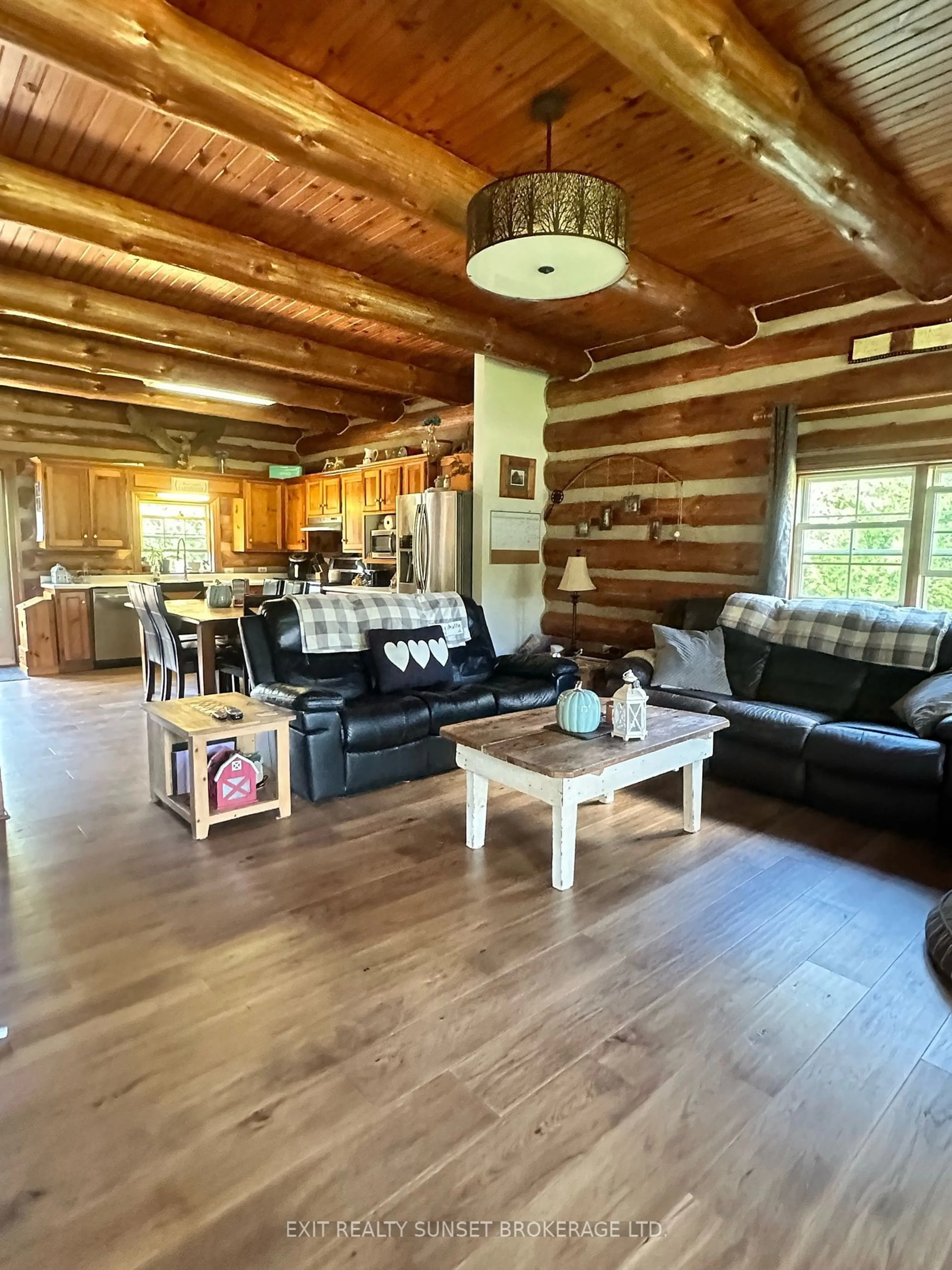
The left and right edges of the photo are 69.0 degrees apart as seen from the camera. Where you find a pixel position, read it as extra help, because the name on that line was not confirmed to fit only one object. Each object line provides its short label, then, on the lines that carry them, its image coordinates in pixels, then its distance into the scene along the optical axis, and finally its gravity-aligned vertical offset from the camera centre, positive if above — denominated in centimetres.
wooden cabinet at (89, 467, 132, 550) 756 +39
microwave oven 722 +6
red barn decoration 318 -109
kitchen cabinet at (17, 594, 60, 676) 688 -93
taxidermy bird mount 778 +126
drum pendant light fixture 218 +103
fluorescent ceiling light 613 +140
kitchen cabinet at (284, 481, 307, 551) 885 +40
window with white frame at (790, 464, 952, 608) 412 +13
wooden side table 307 -92
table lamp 524 -19
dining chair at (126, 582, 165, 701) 557 -80
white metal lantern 293 -68
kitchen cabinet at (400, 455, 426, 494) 686 +72
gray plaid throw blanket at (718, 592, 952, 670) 375 -41
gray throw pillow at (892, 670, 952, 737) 323 -70
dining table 496 -62
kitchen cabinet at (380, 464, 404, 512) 717 +63
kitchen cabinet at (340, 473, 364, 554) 770 +43
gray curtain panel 444 +35
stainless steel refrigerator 576 +7
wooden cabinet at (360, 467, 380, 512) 740 +63
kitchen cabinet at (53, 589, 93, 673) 700 -88
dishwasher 721 -90
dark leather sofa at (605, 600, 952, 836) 313 -88
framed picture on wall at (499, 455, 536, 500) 580 +62
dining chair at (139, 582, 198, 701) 514 -76
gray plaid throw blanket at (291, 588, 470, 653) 414 -43
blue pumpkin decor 300 -70
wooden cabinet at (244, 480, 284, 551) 878 +38
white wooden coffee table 264 -84
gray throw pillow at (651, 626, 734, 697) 427 -67
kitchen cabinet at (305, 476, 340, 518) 810 +62
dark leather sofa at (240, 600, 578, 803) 355 -86
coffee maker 895 -26
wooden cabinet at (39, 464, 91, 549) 726 +39
